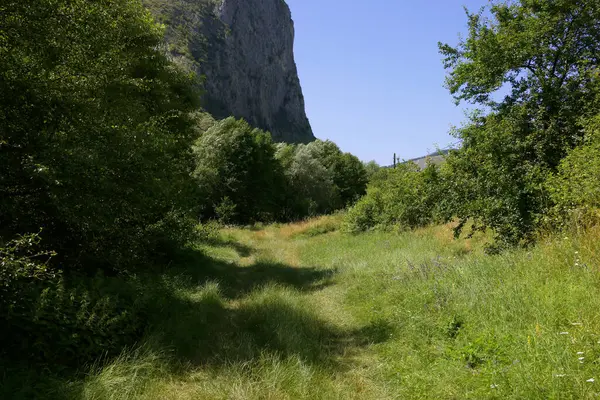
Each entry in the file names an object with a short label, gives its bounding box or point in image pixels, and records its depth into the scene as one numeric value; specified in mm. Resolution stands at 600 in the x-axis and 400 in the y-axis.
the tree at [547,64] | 9484
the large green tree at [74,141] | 5613
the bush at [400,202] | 13383
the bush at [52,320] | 4242
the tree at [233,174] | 33094
